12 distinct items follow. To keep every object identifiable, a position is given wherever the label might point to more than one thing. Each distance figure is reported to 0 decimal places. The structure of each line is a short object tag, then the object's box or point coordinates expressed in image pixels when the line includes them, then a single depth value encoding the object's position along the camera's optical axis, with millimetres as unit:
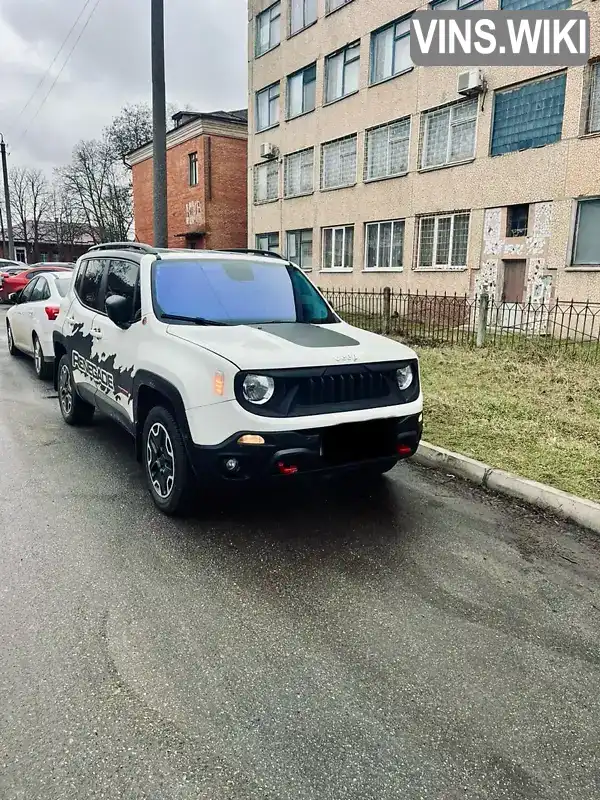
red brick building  29859
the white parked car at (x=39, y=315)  8680
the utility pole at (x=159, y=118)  11680
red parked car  22000
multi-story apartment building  14680
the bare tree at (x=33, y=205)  65062
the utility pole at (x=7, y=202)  36734
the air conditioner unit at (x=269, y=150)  24922
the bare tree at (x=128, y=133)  50156
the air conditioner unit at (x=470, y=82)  16031
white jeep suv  3766
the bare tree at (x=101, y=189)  50656
